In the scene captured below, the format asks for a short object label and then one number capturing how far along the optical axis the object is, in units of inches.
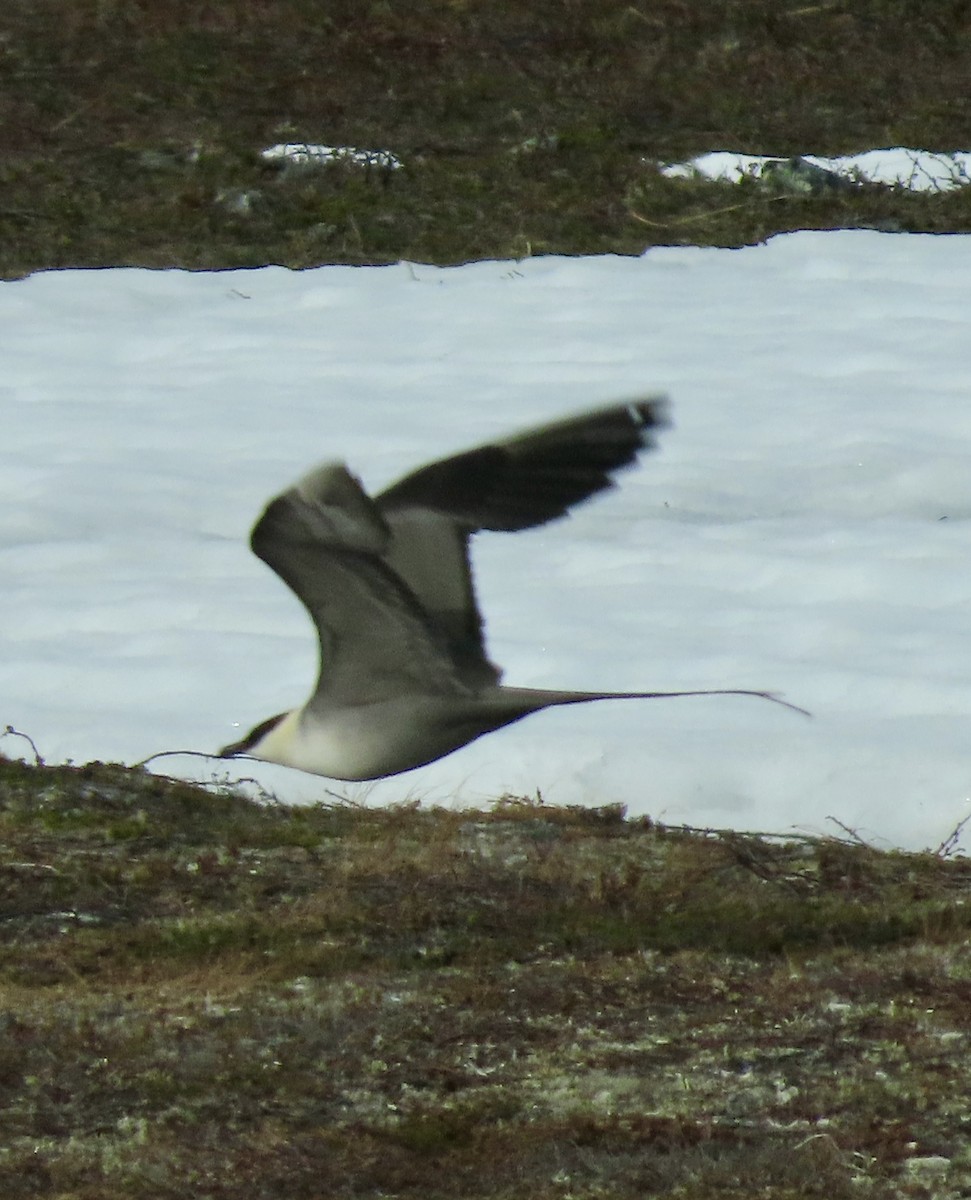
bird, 362.3
